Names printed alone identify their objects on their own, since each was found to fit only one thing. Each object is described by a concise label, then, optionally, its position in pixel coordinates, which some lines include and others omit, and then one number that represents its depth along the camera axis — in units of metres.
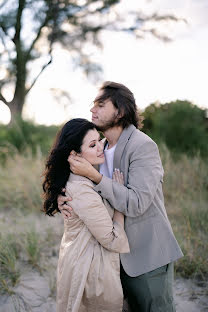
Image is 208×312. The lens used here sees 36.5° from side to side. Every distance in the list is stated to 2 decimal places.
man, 2.12
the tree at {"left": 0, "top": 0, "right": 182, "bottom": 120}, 12.72
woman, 2.04
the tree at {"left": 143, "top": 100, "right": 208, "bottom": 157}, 8.17
